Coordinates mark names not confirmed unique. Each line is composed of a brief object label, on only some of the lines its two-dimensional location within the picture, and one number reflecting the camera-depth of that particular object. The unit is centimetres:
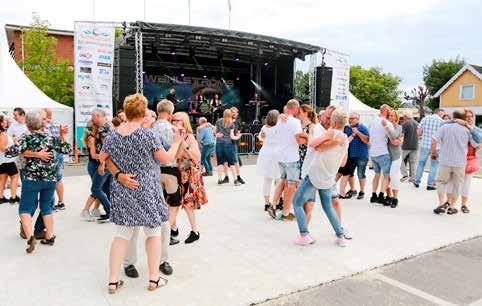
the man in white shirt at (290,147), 502
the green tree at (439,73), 3800
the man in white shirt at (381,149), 615
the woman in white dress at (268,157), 546
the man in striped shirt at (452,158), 550
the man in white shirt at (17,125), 615
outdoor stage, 1184
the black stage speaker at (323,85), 1531
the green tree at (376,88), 4028
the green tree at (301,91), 1658
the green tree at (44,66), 2162
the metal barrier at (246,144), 1412
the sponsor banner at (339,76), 1563
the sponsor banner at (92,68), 1070
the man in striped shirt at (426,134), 788
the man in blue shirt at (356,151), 627
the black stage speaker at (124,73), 1144
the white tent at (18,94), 1005
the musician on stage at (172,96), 1721
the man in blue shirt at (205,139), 855
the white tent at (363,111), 1708
